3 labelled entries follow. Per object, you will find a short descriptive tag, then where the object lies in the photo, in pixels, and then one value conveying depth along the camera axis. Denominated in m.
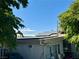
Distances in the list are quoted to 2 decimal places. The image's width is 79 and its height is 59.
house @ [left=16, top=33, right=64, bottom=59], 9.46
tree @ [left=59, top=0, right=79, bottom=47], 6.81
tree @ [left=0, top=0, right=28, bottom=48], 6.07
